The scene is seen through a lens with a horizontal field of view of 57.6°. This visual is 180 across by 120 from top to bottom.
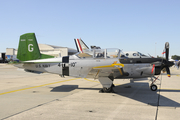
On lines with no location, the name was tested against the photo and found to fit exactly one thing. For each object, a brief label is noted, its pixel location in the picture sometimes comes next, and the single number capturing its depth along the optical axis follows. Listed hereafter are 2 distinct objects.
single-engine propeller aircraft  9.77
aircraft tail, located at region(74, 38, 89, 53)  30.20
